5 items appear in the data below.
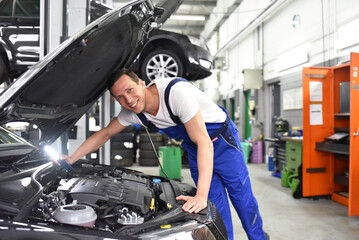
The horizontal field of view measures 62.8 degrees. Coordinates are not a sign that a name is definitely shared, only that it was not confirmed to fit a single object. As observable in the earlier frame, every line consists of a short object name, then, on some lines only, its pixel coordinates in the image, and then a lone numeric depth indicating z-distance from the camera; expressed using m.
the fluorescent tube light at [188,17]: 10.08
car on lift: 3.31
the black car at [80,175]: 1.01
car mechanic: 1.48
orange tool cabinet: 4.00
